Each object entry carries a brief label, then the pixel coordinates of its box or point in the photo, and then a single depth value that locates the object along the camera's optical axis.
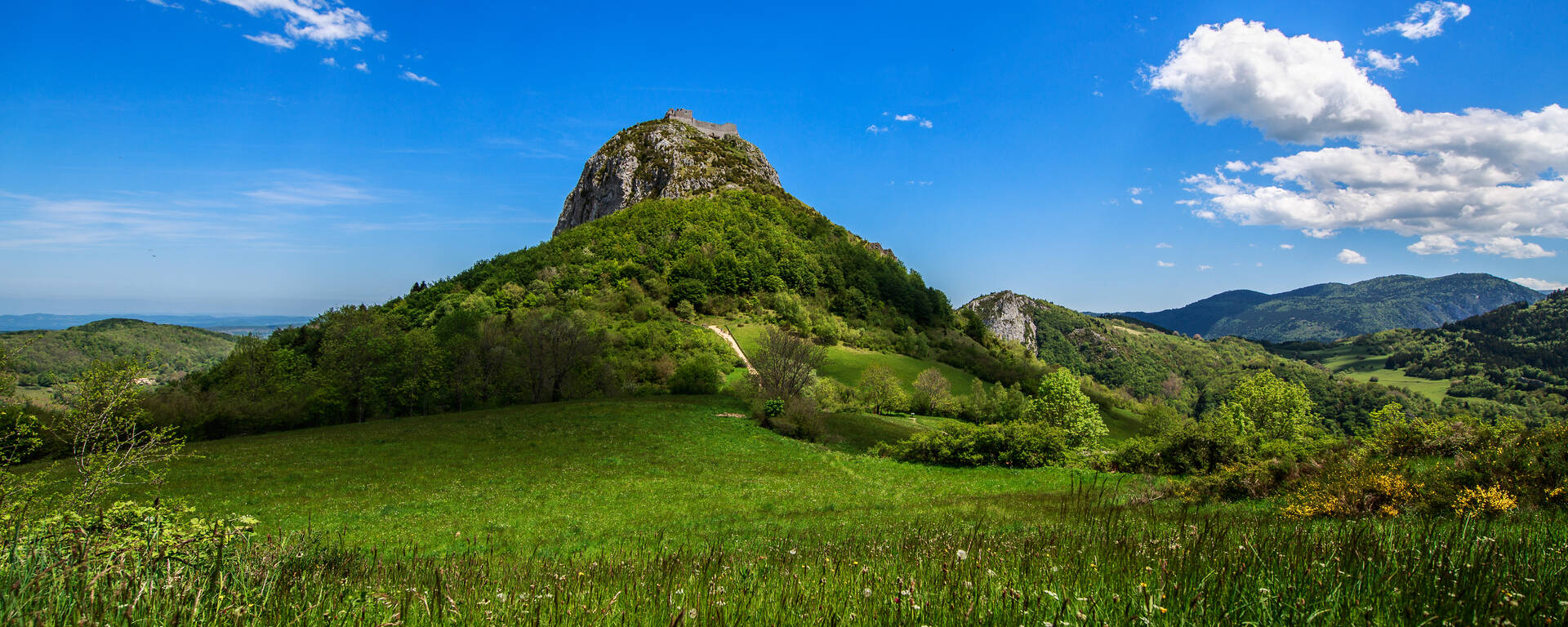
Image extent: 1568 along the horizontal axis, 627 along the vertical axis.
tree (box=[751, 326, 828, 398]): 48.59
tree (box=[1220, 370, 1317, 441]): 45.91
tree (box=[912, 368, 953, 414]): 70.56
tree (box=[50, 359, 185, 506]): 9.91
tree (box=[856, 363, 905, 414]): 66.94
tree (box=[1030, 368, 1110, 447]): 45.06
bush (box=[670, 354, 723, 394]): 62.62
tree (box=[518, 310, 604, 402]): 56.22
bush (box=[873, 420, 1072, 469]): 31.28
